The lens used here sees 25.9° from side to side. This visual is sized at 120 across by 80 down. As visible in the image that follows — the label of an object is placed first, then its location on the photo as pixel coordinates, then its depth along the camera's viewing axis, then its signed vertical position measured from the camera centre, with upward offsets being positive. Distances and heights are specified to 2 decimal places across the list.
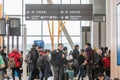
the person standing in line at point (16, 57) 11.47 -0.78
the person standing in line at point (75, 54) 12.76 -0.72
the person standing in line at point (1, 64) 8.64 -0.81
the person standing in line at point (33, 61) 11.10 -0.93
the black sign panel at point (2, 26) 10.13 +0.53
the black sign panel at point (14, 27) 9.79 +0.45
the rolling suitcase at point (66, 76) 11.01 -1.54
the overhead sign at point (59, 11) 14.18 +1.55
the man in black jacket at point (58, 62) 10.28 -0.90
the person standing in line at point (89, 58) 10.16 -0.74
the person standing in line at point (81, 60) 12.07 -0.96
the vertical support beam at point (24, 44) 8.90 -0.16
